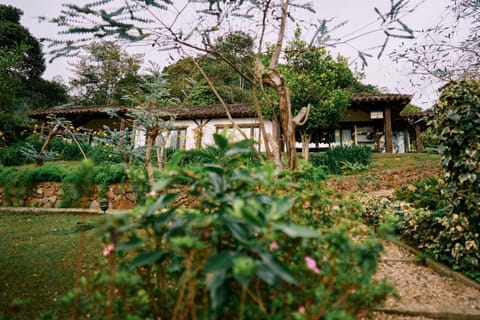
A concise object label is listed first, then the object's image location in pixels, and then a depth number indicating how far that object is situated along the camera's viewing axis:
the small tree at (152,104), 5.39
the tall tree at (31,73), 20.00
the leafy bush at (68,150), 10.88
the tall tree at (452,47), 4.44
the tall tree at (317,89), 9.62
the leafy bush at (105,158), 9.19
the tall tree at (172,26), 1.44
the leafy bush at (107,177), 7.11
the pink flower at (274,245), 0.92
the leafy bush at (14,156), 9.86
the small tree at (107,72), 20.27
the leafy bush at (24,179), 7.50
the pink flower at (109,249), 1.06
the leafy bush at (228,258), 0.77
